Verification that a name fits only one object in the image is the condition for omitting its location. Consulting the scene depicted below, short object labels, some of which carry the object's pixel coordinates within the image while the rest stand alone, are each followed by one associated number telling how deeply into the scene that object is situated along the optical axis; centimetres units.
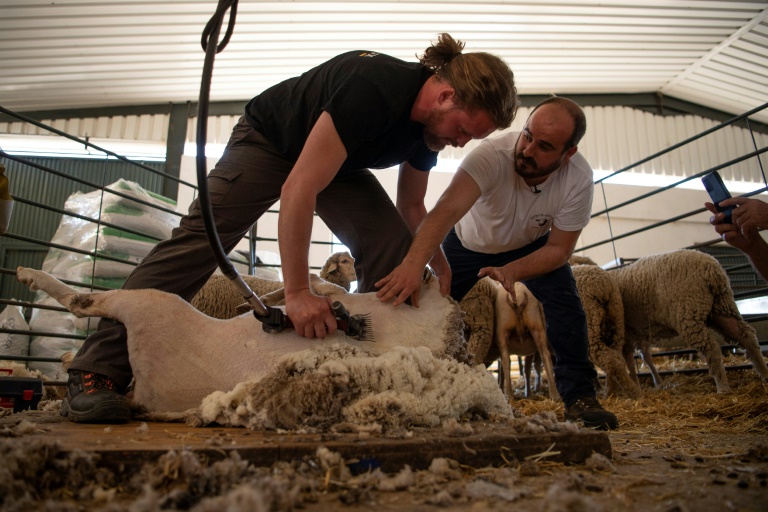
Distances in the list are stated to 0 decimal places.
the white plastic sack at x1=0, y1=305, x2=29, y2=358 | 544
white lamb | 493
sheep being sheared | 193
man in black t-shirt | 184
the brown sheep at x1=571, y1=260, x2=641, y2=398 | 455
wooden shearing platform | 125
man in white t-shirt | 257
